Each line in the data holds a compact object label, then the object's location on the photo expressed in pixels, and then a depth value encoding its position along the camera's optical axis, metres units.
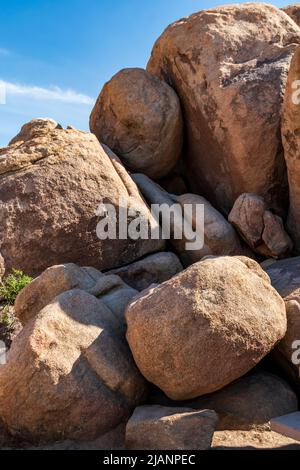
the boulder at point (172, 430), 4.13
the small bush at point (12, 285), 6.76
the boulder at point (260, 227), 7.56
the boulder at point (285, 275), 5.71
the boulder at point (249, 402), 4.66
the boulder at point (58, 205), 7.26
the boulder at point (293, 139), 7.14
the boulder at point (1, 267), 6.62
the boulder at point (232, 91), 8.11
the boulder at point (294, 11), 10.16
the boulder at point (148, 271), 7.31
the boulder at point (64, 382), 4.54
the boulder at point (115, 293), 5.54
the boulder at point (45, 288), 5.79
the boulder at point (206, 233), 7.73
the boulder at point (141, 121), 8.79
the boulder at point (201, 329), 4.41
